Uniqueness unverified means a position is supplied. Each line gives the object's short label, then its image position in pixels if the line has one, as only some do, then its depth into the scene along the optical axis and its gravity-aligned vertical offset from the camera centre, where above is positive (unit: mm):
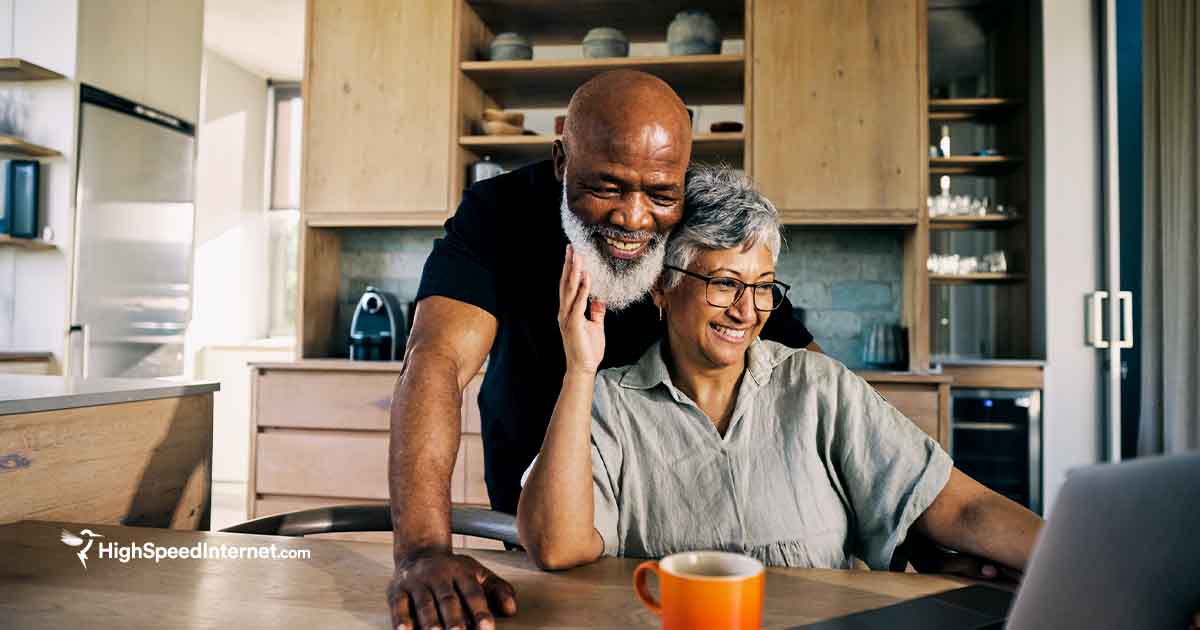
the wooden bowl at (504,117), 3502 +954
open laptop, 505 -133
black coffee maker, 3438 +20
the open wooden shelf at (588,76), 3301 +1118
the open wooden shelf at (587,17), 3420 +1396
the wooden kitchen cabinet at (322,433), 3221 -399
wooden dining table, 840 -295
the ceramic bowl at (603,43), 3357 +1224
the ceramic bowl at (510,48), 3451 +1231
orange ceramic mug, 635 -200
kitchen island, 1304 -222
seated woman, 1136 -163
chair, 1294 -312
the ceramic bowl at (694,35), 3289 +1239
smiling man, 1002 +64
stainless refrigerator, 4090 +486
